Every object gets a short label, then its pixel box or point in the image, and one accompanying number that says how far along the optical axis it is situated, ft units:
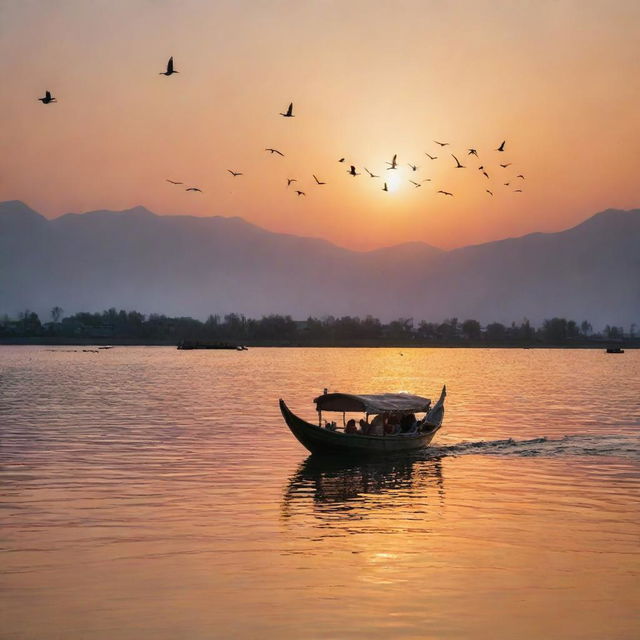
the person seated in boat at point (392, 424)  166.31
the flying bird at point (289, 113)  165.19
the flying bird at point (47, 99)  143.54
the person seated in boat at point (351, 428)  159.74
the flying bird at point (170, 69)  136.59
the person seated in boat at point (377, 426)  163.94
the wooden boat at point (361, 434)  157.07
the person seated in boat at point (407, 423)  170.40
